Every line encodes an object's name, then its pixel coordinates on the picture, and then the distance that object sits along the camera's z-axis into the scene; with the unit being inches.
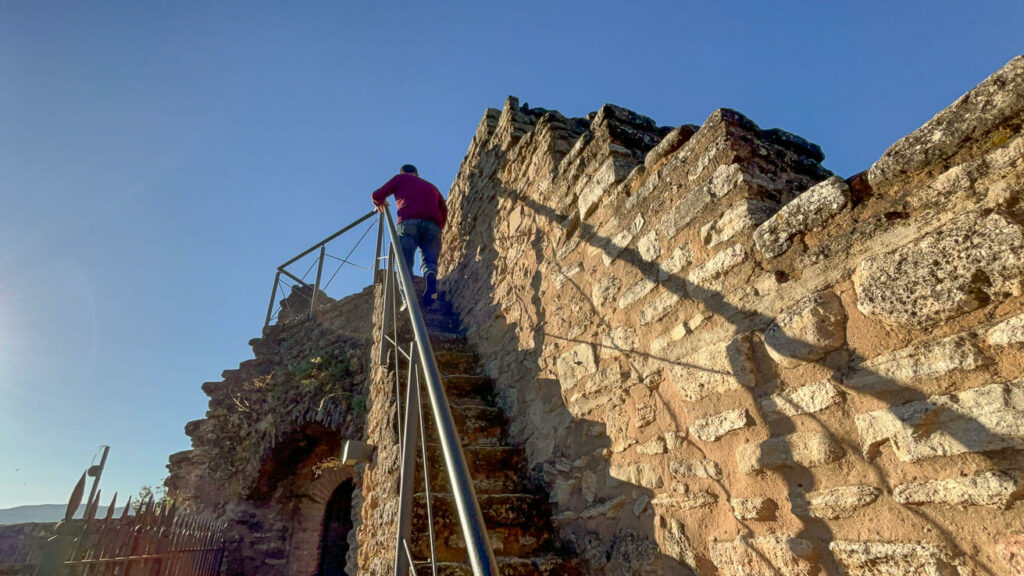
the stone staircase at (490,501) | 85.6
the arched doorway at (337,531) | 248.7
